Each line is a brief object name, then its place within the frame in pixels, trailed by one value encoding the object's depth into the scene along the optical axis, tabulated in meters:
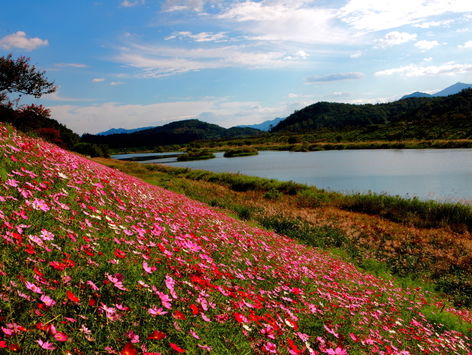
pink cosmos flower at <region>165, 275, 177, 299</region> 3.06
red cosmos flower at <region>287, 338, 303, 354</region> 3.10
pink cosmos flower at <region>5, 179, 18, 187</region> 3.97
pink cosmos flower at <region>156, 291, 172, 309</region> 2.80
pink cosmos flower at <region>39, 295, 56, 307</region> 2.26
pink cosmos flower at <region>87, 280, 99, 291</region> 2.75
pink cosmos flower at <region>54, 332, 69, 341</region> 2.01
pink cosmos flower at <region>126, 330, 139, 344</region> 2.35
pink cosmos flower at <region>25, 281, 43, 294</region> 2.28
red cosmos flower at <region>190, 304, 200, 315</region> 2.99
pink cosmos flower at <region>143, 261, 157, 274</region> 3.32
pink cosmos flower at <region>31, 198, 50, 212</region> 3.59
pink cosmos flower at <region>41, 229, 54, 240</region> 3.11
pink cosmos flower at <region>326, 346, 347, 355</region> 3.51
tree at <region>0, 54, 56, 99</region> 25.22
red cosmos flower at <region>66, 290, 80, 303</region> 2.32
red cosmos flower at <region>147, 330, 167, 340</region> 2.31
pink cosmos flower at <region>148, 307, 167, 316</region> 2.64
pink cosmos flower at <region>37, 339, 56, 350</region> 1.91
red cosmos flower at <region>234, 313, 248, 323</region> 3.13
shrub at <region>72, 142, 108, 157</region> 70.43
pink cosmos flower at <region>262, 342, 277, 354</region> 3.01
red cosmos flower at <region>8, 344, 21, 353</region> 1.85
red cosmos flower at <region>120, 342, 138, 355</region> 2.18
